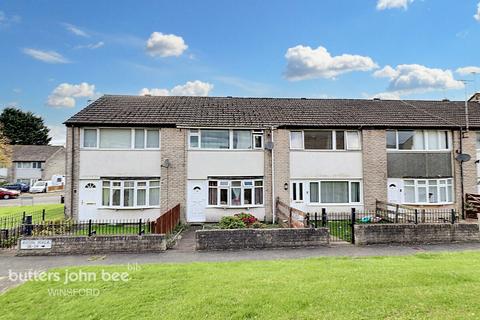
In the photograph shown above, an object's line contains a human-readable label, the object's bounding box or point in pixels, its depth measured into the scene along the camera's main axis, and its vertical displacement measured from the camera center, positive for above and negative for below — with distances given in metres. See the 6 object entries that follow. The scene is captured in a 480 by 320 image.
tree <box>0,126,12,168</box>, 35.86 +3.31
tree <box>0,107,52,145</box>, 62.09 +11.59
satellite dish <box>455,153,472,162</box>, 16.73 +1.04
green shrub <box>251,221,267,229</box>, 12.39 -2.14
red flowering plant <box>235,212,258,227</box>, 12.84 -1.94
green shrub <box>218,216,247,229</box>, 11.83 -1.97
